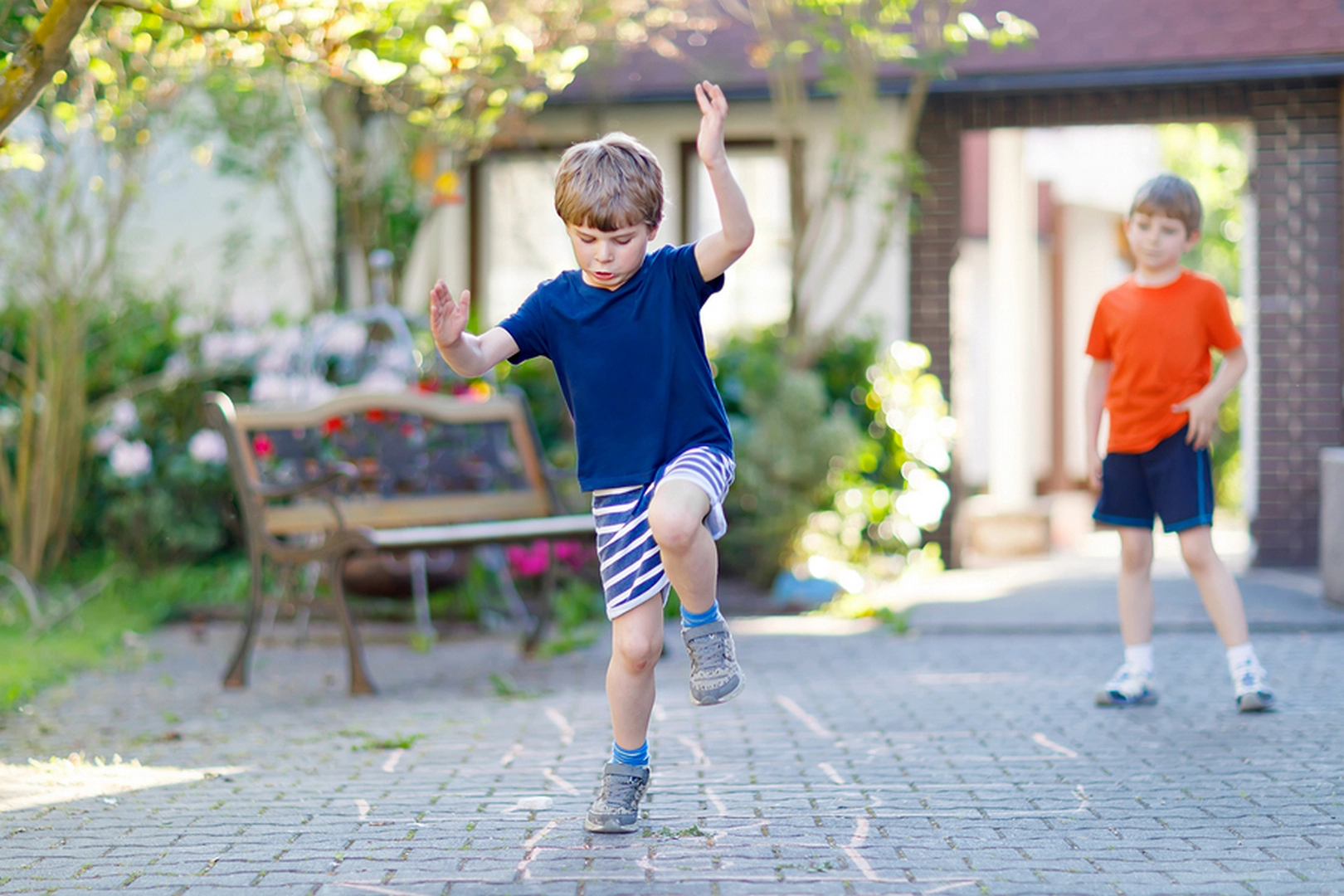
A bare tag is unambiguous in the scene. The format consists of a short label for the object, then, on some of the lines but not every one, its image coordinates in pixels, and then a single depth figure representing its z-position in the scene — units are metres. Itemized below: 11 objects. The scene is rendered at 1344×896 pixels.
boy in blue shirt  6.84
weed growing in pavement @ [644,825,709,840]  7.25
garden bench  12.80
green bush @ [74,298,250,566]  18.55
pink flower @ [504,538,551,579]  15.87
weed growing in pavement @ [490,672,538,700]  12.02
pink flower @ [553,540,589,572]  16.47
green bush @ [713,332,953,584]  17.48
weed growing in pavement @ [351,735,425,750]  9.88
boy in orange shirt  10.39
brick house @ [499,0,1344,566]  19.64
